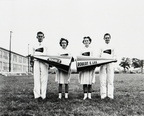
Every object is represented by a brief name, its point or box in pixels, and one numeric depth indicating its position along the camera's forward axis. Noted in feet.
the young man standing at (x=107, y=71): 20.30
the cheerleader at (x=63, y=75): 20.59
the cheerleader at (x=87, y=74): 20.30
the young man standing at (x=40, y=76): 19.94
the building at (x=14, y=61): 167.73
